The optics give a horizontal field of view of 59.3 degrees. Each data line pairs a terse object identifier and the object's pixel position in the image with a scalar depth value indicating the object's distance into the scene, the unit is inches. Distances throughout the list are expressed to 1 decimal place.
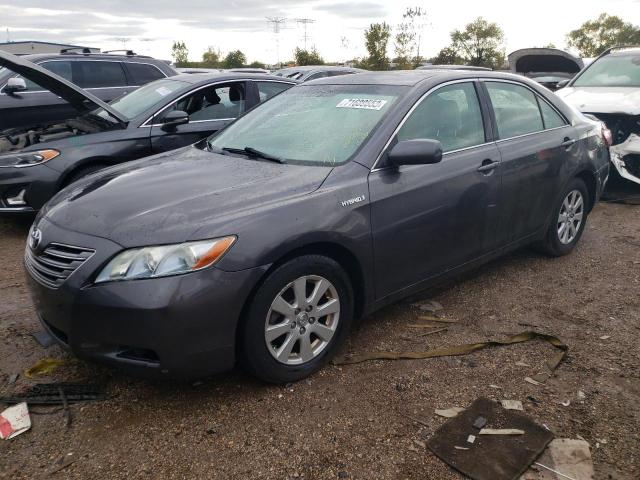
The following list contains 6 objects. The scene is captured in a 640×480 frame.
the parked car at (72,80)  310.5
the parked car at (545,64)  440.5
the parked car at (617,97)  268.7
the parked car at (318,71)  499.8
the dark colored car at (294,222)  101.0
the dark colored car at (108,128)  209.2
